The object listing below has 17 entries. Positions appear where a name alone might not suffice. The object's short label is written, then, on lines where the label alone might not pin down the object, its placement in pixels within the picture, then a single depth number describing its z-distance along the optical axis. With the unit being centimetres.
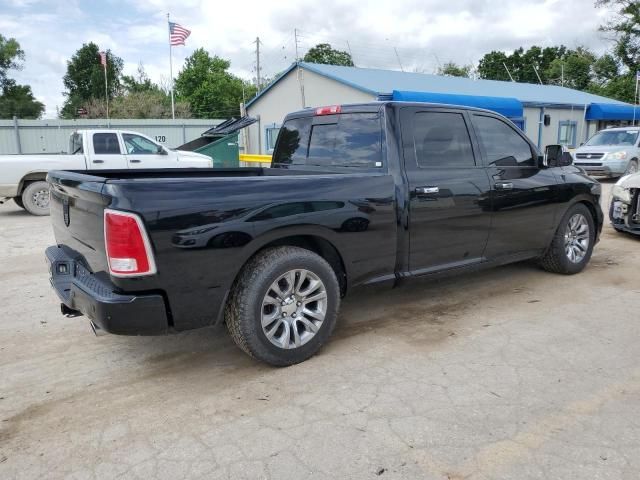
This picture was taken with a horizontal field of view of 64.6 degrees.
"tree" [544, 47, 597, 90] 5134
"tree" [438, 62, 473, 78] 5866
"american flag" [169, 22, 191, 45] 2372
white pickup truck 1019
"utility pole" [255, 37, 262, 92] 4610
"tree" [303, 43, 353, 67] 6013
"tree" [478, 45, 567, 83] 6412
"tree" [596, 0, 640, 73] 4438
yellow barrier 1508
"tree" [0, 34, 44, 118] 4800
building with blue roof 1920
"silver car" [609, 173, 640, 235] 742
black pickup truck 296
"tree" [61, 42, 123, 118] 5622
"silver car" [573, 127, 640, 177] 1580
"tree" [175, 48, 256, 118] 5179
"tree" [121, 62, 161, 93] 5738
